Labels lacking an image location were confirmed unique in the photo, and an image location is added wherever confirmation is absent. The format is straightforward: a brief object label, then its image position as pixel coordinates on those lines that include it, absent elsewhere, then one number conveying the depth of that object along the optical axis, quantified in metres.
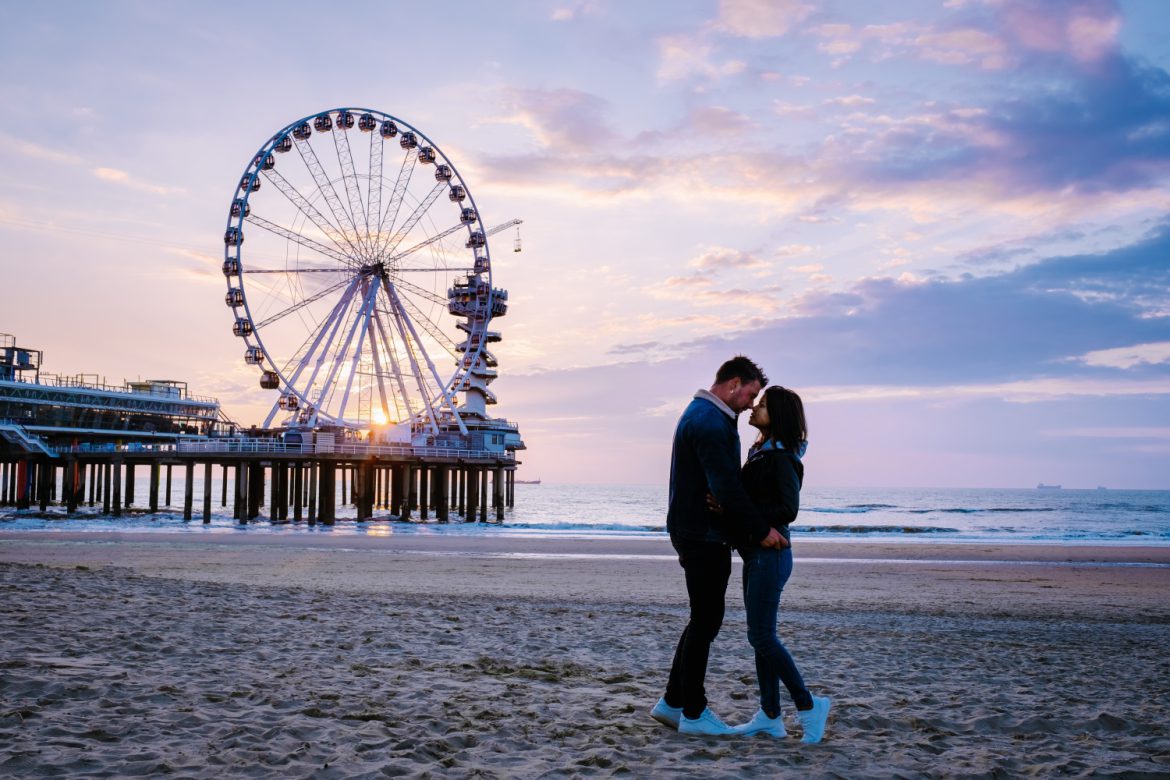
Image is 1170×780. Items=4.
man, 3.99
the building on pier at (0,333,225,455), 53.88
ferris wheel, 36.53
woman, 4.13
